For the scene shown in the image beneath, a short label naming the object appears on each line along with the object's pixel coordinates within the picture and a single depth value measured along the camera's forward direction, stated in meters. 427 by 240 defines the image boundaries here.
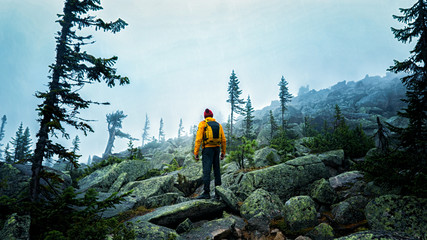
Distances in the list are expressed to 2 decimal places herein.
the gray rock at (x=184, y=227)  4.68
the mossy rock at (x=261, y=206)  5.28
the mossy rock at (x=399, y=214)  3.58
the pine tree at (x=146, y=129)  82.41
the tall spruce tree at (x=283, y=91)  45.06
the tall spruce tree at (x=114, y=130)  49.75
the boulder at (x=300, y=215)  4.47
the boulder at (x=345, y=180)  6.82
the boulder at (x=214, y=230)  4.34
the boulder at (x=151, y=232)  3.84
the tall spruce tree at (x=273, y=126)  37.21
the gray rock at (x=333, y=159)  9.83
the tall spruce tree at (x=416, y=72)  4.42
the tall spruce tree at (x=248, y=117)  35.35
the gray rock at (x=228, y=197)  5.77
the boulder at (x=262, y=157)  13.31
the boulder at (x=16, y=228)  2.79
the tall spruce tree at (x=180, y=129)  84.00
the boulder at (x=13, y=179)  5.03
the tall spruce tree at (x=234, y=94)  36.88
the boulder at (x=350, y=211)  4.48
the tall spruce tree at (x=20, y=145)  30.32
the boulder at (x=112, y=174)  10.55
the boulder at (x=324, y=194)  5.69
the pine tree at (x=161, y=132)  82.12
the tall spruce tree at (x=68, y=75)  4.69
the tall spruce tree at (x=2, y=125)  51.36
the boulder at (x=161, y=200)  6.78
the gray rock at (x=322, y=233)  3.87
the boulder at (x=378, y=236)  2.83
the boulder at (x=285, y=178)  6.87
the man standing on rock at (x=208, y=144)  6.32
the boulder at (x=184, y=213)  4.95
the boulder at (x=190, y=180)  9.67
